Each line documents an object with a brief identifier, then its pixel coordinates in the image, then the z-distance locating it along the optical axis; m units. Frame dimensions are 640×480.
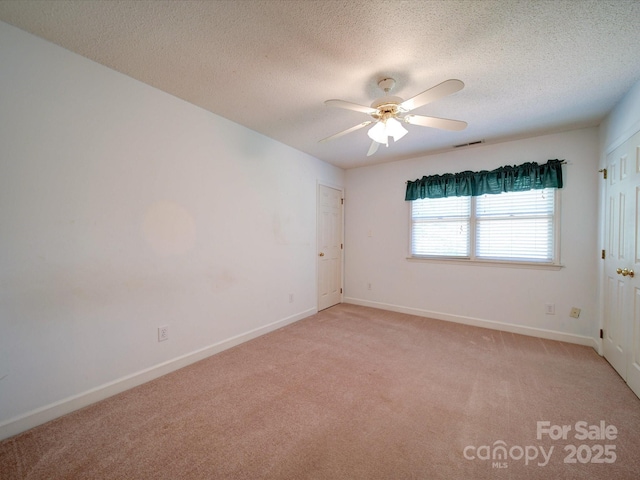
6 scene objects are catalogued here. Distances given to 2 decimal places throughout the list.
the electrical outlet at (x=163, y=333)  2.30
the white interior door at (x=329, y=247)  4.27
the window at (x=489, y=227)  3.19
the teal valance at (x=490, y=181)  3.08
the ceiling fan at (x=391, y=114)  1.81
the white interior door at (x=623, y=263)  2.05
